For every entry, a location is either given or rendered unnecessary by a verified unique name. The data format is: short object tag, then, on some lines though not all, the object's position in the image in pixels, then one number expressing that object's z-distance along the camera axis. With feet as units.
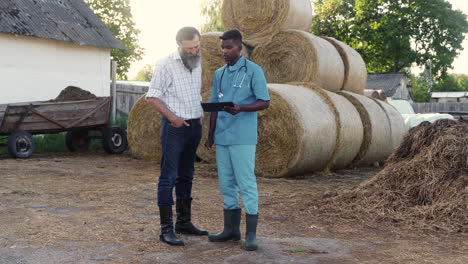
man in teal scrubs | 16.10
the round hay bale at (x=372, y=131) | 35.96
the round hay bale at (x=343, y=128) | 32.96
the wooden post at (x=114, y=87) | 55.31
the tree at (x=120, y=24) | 113.50
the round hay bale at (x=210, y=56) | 37.52
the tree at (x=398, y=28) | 134.82
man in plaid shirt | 16.56
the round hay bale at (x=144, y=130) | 38.86
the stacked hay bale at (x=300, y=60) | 34.63
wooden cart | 39.37
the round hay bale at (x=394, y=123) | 38.29
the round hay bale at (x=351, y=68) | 37.73
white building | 53.31
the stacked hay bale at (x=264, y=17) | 35.88
